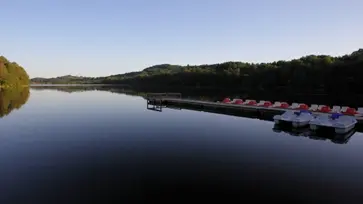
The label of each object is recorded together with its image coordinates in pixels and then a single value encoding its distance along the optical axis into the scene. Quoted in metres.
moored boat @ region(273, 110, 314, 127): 23.89
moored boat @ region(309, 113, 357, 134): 21.52
